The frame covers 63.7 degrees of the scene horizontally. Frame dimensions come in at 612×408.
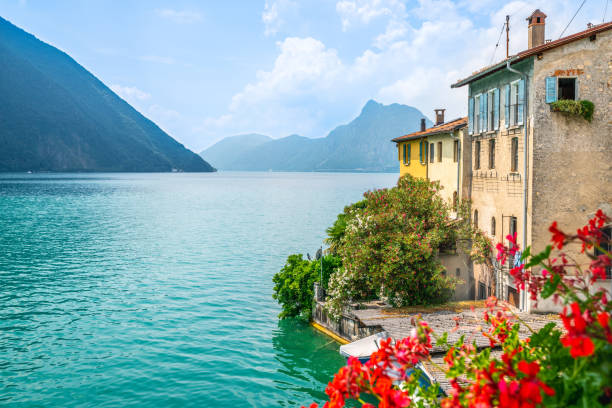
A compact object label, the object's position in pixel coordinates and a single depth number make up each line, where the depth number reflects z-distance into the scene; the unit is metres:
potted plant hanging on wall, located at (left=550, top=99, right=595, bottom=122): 22.72
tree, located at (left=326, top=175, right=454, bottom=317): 27.23
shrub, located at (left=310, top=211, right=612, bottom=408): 3.63
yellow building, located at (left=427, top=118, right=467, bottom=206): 32.56
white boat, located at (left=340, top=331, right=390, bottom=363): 22.50
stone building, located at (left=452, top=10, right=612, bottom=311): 23.12
